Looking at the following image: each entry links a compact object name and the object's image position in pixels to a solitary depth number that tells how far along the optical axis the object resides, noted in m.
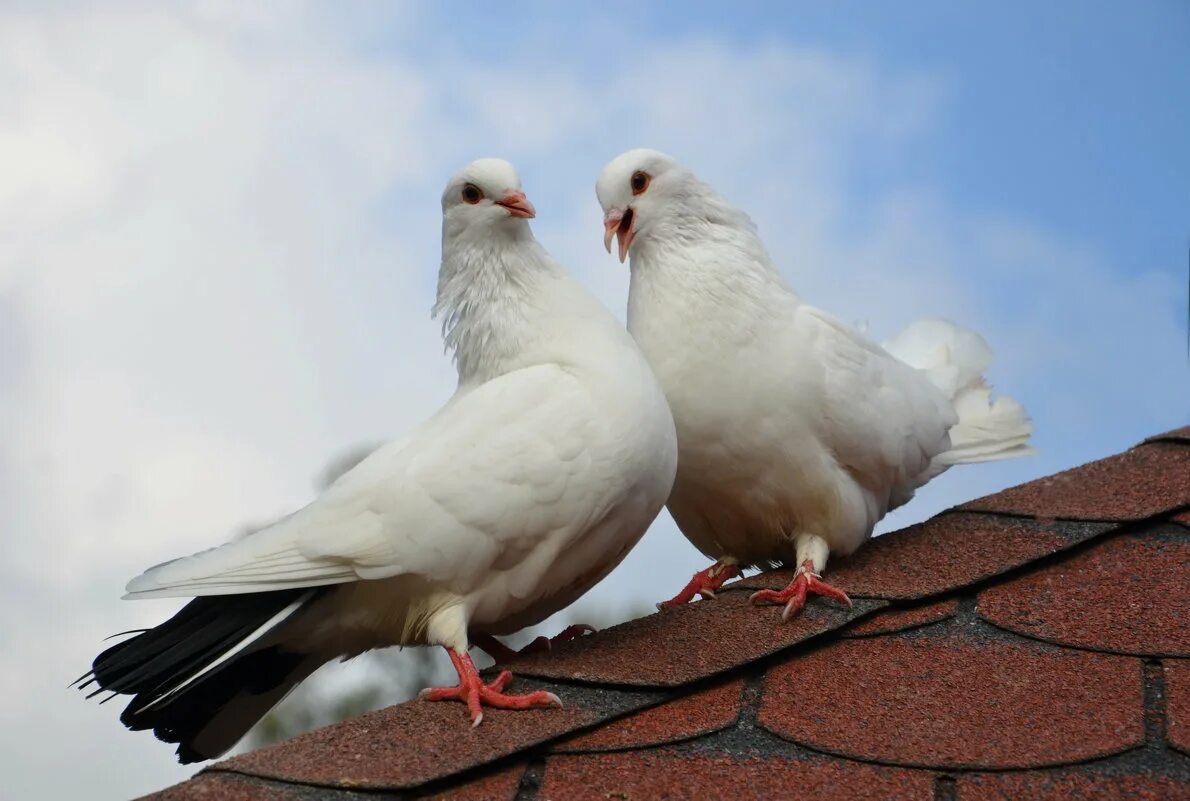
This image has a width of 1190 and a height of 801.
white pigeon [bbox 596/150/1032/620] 4.38
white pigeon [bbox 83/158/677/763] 3.55
